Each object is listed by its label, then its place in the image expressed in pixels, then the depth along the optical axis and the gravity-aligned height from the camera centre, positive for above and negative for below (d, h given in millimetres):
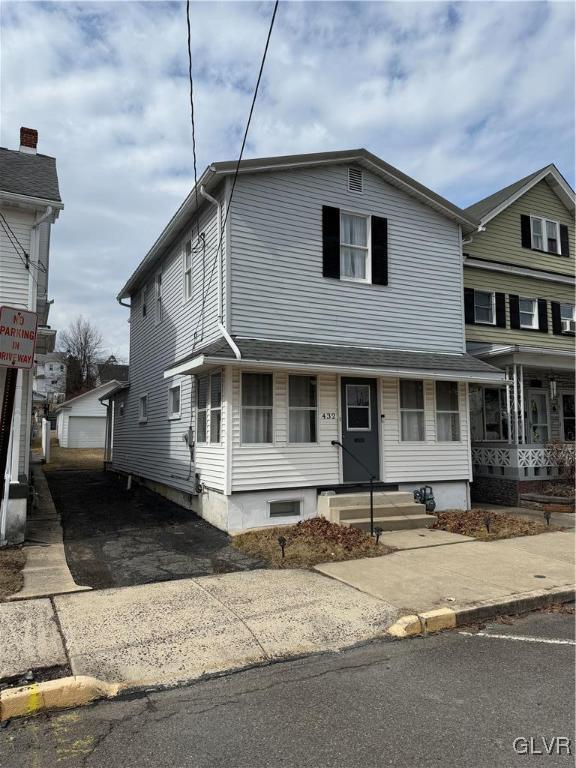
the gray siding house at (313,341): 9977 +1970
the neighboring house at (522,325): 13617 +3203
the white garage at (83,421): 36812 +998
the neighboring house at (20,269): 8453 +2777
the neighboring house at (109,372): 52775 +6314
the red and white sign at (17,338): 6106 +1106
